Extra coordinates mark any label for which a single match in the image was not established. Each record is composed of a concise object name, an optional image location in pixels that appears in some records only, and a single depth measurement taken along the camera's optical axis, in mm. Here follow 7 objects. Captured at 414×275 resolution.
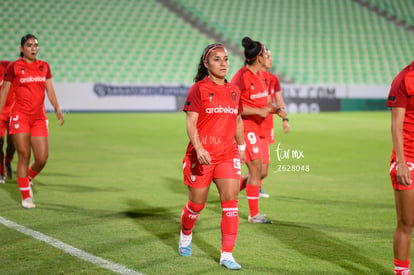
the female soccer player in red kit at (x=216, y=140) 10430
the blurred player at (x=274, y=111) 15590
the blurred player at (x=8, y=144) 20875
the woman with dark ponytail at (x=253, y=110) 14742
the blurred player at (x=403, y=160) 8500
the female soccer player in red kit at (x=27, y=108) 16125
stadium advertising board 61719
